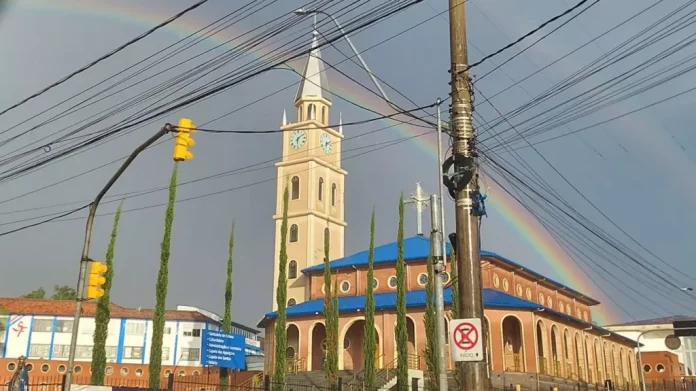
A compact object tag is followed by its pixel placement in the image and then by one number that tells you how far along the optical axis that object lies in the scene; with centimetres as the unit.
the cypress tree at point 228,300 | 4406
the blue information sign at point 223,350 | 3798
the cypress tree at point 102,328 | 4426
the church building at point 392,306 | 4734
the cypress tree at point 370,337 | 4222
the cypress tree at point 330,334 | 4306
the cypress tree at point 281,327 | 4205
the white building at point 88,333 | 7206
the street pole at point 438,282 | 1798
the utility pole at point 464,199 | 1110
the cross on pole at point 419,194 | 4442
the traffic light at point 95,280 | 1686
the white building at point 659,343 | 8425
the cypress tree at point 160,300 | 4303
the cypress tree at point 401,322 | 4094
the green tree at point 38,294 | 9541
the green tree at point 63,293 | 9875
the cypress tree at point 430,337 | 3988
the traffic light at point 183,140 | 1614
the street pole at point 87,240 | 1702
